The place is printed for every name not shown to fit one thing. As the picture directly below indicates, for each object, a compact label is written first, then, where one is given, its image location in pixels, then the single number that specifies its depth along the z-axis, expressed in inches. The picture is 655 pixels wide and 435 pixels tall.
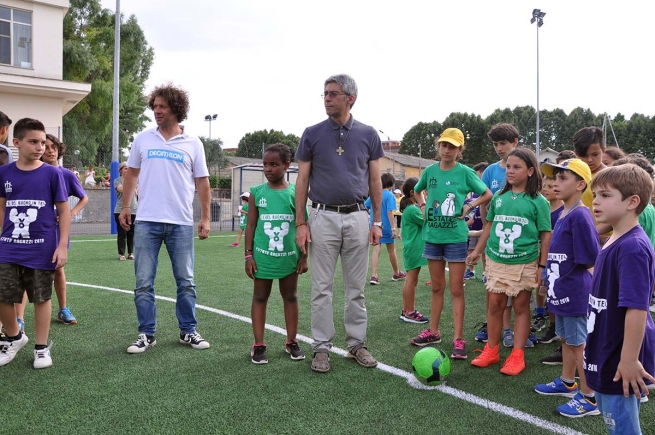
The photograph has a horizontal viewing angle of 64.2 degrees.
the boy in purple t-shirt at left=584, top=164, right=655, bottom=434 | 89.6
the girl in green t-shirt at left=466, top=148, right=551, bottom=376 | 169.5
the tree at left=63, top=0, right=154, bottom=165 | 1221.7
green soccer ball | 151.9
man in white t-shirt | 188.2
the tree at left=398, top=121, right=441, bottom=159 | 3122.5
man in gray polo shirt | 172.9
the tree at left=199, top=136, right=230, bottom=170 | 1897.5
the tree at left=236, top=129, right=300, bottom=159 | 3002.0
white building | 860.0
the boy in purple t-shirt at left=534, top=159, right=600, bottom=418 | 139.1
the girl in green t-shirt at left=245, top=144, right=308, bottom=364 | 179.5
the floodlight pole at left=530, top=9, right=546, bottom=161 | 1513.3
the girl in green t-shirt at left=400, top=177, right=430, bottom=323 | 236.7
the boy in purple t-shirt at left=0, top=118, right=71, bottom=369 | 168.2
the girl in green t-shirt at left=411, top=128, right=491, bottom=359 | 189.2
